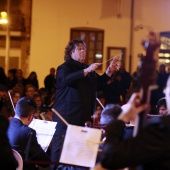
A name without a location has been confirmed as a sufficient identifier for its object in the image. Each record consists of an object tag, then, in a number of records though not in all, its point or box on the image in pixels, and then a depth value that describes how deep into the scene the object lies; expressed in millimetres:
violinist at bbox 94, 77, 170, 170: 3734
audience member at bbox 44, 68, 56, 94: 20108
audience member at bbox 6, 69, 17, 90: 18740
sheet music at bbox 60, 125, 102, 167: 4989
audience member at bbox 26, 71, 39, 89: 19927
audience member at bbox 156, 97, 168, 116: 10171
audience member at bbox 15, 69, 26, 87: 19011
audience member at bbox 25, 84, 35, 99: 14003
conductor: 8193
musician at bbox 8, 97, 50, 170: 7275
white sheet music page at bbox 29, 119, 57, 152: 7806
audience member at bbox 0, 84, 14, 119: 11092
